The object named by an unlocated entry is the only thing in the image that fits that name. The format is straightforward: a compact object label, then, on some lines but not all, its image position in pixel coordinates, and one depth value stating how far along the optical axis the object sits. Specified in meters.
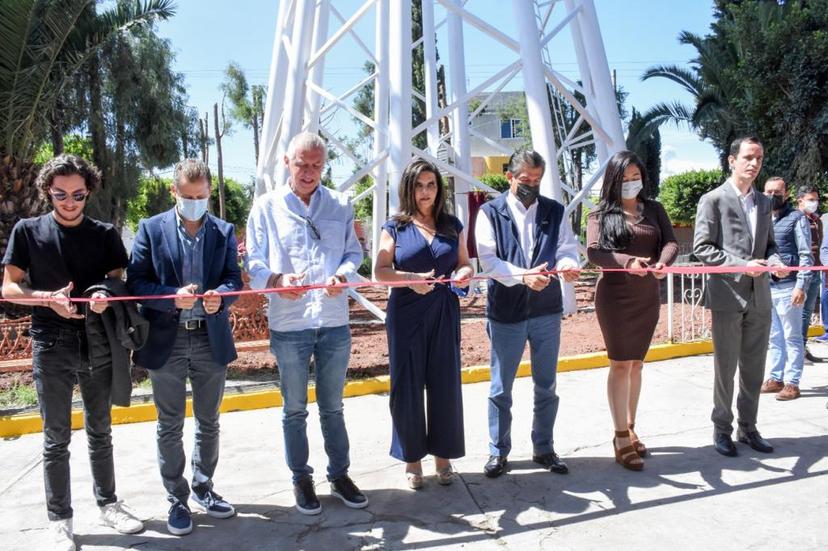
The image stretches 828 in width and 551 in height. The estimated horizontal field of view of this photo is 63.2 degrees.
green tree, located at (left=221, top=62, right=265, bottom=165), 31.36
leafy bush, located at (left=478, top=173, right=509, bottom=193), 30.41
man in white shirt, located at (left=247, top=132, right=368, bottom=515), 3.62
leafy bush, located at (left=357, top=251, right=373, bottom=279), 19.53
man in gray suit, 4.28
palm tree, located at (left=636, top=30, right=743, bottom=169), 21.34
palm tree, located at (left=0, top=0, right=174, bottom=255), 9.00
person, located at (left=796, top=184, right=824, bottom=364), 6.56
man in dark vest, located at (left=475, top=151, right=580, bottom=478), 4.04
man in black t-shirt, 3.33
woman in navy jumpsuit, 3.84
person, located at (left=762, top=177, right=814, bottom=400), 5.75
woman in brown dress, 4.19
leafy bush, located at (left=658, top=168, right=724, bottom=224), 27.77
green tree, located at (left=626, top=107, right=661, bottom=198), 24.42
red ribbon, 3.34
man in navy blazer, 3.44
